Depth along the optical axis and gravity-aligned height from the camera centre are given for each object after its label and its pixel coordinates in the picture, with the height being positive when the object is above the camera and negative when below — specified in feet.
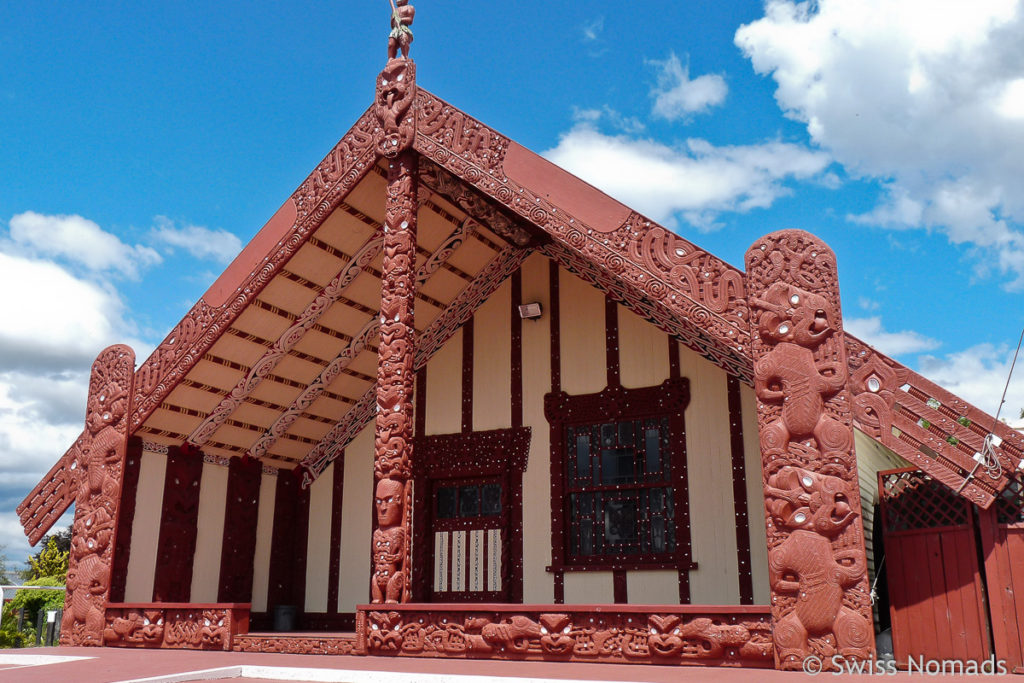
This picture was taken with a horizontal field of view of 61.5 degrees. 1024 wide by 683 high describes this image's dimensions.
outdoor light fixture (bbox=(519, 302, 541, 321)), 32.14 +9.74
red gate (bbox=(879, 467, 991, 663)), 17.70 +0.17
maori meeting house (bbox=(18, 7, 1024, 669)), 17.84 +3.78
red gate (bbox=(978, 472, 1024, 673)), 16.98 +0.30
